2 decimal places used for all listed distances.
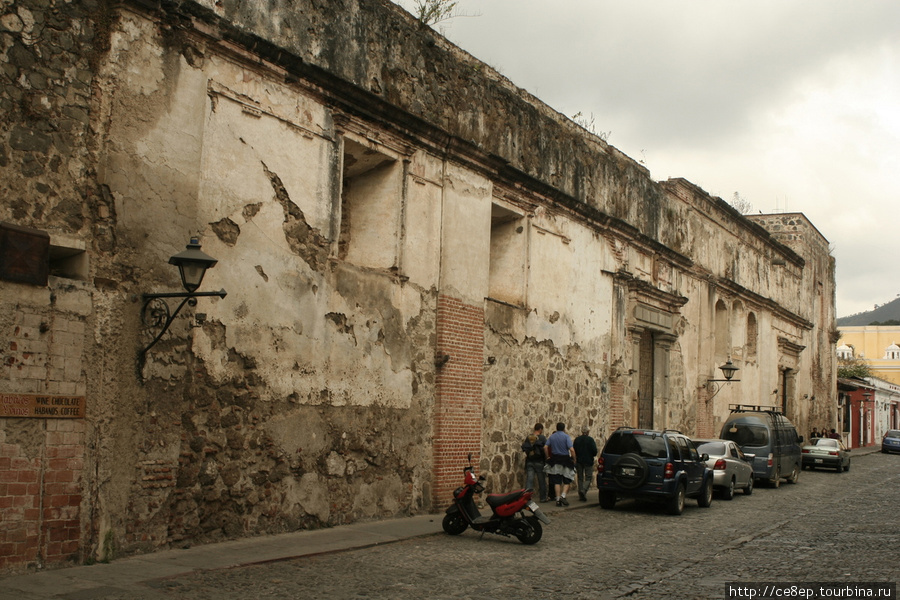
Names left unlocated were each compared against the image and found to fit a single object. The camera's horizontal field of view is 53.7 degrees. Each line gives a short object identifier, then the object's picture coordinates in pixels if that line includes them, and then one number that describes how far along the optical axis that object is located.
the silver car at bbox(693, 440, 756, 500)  19.67
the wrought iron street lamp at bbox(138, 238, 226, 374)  9.55
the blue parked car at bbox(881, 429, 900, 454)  49.09
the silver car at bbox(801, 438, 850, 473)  30.91
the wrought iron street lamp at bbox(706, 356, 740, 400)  26.48
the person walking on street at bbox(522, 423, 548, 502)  16.81
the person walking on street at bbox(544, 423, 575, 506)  16.98
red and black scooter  12.24
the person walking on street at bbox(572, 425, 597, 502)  18.20
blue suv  16.14
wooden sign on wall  8.66
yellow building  96.12
